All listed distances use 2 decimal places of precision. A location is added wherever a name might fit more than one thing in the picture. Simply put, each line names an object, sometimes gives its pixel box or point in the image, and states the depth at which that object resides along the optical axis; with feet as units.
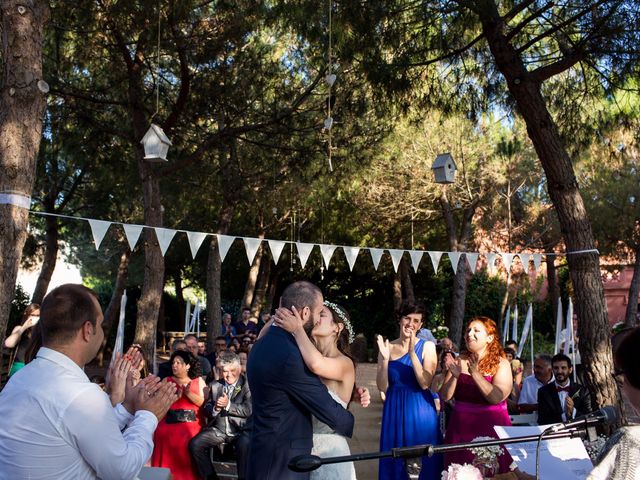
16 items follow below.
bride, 10.93
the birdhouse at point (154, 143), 27.53
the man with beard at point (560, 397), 22.24
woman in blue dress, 17.42
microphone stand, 7.06
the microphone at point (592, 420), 7.33
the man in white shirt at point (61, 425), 6.75
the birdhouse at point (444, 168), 31.89
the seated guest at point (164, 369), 24.48
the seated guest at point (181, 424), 22.21
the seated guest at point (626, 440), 6.33
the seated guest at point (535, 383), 24.58
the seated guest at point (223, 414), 22.12
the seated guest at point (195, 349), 28.76
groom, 10.73
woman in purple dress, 16.30
